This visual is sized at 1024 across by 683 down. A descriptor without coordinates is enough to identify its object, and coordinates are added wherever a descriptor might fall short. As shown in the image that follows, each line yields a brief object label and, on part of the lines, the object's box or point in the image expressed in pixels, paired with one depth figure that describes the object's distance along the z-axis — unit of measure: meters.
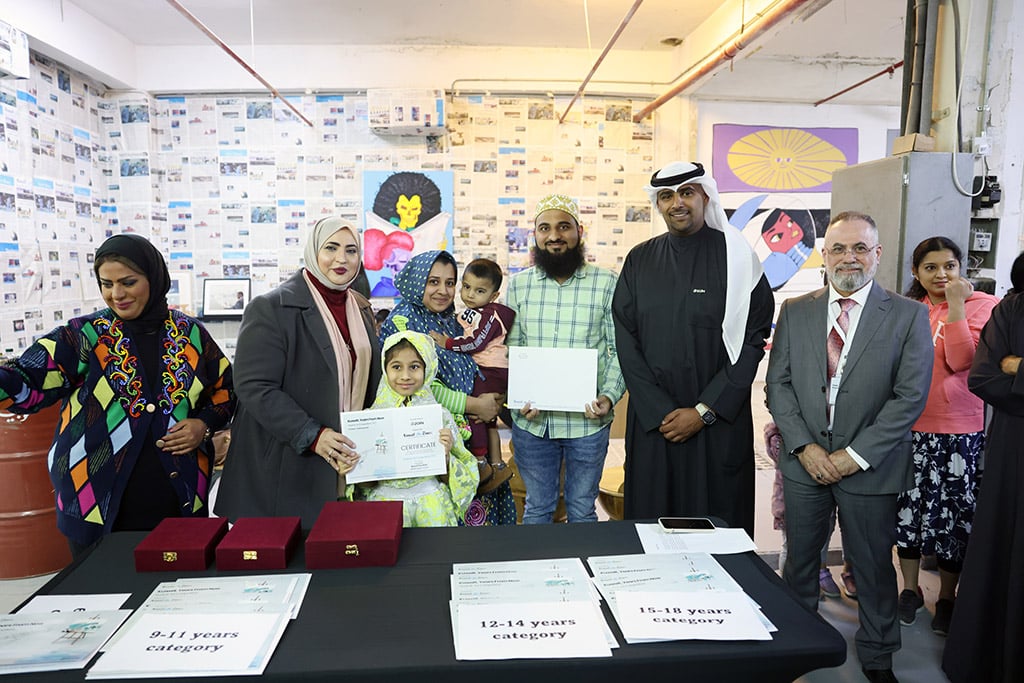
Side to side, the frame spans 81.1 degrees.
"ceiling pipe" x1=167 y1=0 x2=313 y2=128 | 3.56
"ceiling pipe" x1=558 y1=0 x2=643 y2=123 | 3.49
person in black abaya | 2.06
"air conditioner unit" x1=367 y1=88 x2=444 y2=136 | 6.13
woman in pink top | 2.71
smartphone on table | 1.67
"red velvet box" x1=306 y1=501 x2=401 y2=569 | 1.46
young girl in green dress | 2.12
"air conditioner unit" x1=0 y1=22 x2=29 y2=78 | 4.28
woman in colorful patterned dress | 1.96
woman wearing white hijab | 2.09
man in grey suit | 2.26
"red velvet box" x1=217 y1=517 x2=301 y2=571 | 1.45
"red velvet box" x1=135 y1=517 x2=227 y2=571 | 1.45
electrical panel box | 3.03
